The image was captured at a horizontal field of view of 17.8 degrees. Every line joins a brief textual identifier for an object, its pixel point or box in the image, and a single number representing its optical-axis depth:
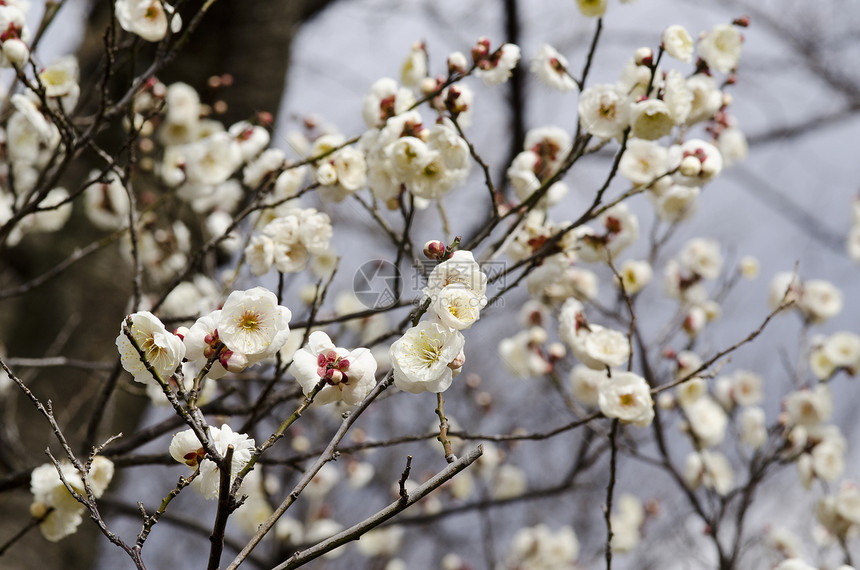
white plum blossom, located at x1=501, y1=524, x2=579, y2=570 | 3.09
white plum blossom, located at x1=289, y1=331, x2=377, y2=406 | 1.17
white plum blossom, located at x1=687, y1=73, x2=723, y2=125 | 1.33
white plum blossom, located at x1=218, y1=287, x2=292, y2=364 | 1.16
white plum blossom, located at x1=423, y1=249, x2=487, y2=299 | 1.17
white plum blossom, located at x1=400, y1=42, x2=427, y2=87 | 1.37
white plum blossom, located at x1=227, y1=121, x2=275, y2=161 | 1.39
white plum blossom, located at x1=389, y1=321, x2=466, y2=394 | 1.16
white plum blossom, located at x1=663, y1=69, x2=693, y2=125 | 1.28
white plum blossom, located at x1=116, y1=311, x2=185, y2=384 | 1.15
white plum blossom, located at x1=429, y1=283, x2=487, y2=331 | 1.16
